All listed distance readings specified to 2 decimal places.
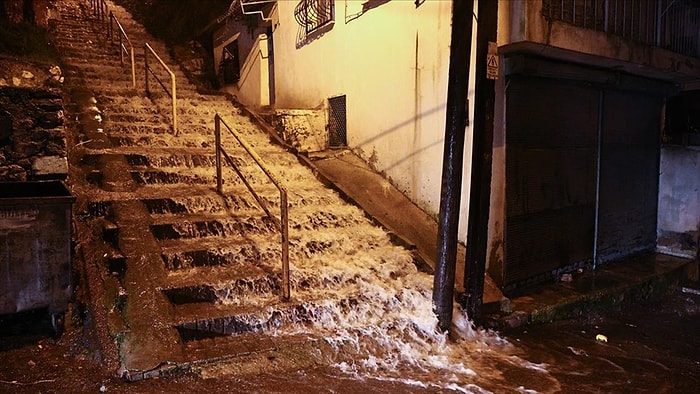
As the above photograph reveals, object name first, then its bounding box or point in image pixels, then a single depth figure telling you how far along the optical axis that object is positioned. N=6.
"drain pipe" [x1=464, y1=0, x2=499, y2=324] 5.89
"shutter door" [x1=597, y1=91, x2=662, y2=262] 9.13
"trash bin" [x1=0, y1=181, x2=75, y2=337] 4.79
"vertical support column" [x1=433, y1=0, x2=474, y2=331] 5.65
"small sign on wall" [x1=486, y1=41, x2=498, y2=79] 5.85
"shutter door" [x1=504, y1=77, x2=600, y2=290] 7.16
